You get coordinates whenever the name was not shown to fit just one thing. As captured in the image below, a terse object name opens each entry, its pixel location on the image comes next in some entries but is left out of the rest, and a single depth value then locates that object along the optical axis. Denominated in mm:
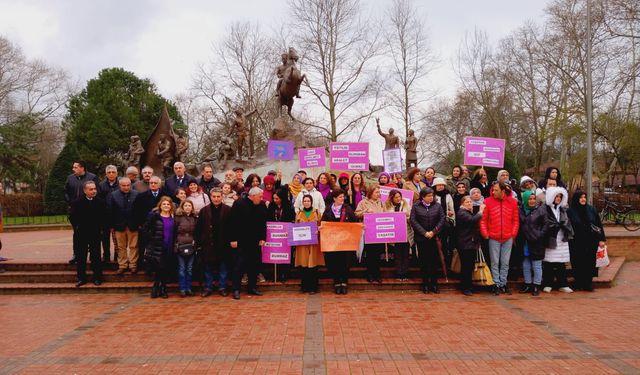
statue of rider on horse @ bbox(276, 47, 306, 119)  17484
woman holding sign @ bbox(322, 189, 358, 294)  8492
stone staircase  8805
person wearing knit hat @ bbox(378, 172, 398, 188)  9780
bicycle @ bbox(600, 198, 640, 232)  18080
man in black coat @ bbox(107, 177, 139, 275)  8734
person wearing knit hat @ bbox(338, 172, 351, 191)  9279
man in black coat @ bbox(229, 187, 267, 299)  8164
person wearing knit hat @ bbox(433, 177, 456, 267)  8656
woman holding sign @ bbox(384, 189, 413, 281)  8742
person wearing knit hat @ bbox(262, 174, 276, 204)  9155
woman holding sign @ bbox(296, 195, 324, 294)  8539
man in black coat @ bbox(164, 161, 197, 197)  9266
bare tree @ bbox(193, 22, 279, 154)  36938
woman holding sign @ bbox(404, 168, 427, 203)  9523
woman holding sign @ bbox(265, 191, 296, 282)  8852
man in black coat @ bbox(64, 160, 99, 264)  9062
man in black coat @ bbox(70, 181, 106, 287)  8586
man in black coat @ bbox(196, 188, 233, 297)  8195
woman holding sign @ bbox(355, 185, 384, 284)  8766
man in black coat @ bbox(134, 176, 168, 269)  8734
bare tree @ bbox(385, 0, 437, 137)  31688
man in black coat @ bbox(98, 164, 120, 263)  9102
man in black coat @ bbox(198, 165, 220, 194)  9508
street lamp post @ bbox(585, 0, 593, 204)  17234
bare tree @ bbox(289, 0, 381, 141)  30281
